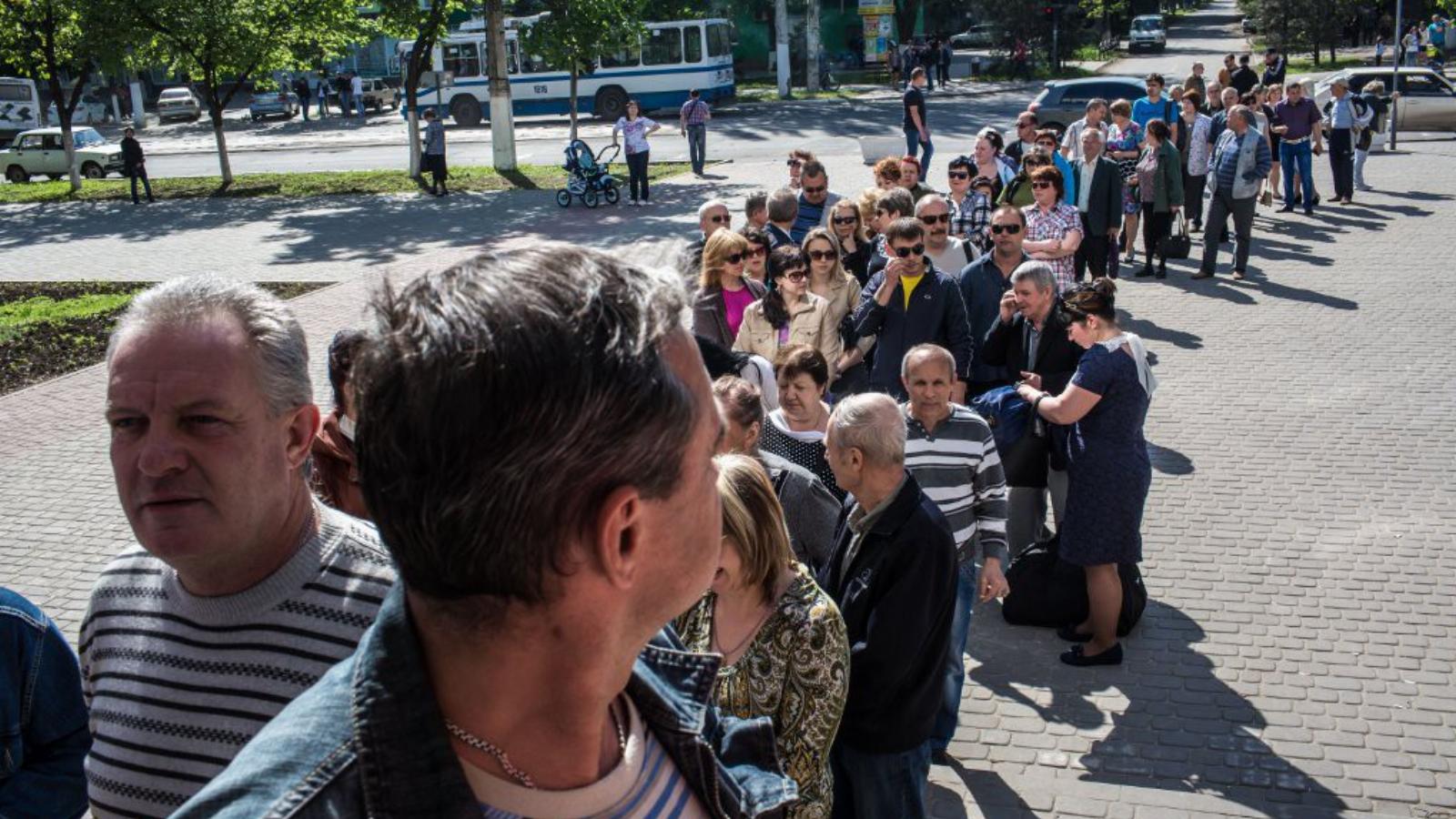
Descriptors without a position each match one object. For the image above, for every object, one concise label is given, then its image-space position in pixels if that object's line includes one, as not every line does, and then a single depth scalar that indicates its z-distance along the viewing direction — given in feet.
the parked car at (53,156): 109.70
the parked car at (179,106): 175.83
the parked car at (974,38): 193.61
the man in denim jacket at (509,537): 4.34
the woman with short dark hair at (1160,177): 46.21
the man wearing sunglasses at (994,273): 27.09
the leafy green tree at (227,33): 86.33
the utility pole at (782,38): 142.41
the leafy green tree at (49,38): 88.69
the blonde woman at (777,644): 11.51
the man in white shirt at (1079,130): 50.80
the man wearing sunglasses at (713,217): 31.81
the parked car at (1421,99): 91.71
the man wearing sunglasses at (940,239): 29.43
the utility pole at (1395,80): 79.56
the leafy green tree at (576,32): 95.25
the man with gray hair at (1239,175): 47.60
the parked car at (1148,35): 185.78
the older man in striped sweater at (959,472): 18.38
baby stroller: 75.92
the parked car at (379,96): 173.78
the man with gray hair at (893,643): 13.25
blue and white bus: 133.69
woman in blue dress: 20.13
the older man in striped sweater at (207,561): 7.68
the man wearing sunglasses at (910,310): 24.68
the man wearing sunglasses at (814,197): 37.17
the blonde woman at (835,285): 26.71
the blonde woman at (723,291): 26.02
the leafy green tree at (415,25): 88.28
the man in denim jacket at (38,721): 8.94
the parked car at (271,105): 173.88
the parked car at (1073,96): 90.33
